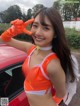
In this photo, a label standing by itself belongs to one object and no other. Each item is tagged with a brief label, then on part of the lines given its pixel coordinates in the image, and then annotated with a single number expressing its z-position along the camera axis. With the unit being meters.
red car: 1.01
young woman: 0.73
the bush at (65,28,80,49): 5.64
